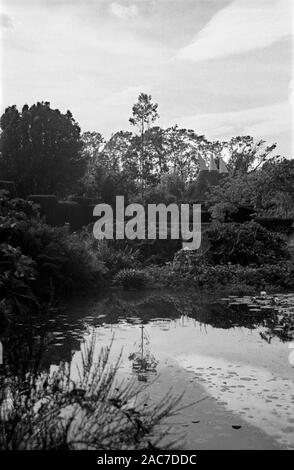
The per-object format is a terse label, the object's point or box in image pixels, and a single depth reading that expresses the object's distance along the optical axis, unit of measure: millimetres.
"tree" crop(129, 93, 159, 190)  49878
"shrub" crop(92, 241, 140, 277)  16641
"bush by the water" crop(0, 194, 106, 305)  13016
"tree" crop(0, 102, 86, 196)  42188
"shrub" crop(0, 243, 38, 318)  5508
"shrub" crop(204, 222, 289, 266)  18859
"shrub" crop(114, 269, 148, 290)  15289
